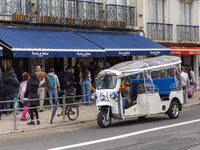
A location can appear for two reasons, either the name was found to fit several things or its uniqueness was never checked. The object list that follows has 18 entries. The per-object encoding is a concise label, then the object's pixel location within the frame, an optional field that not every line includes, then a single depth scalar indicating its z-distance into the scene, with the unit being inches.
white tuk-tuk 522.0
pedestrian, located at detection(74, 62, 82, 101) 799.7
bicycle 598.9
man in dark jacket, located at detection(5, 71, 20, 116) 630.5
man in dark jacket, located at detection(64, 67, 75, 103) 713.0
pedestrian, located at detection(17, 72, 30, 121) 633.6
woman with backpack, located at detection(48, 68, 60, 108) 704.4
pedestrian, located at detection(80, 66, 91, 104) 757.9
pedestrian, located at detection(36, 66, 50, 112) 667.4
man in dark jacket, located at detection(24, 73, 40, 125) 564.3
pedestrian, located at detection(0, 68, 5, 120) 615.2
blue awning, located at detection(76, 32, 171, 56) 797.2
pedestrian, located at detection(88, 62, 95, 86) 851.7
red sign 962.4
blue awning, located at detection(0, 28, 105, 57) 662.5
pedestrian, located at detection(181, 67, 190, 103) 805.9
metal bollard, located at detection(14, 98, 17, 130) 534.6
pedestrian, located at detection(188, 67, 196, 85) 935.9
